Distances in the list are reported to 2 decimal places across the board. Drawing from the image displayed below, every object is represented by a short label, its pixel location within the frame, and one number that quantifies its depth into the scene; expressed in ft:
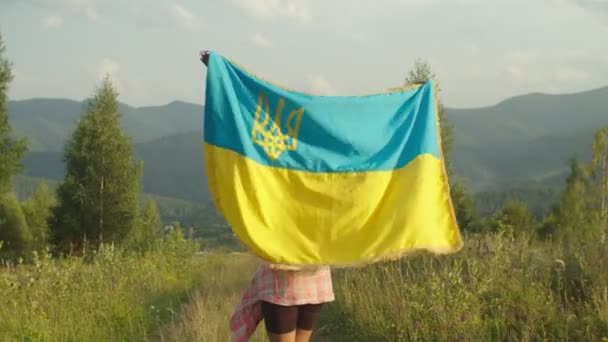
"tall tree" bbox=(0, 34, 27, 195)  90.22
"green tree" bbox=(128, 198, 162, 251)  75.77
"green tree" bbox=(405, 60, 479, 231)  89.92
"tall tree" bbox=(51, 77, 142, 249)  92.58
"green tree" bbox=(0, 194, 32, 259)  134.10
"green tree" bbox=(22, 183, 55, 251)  156.10
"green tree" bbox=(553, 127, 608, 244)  24.89
